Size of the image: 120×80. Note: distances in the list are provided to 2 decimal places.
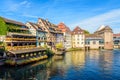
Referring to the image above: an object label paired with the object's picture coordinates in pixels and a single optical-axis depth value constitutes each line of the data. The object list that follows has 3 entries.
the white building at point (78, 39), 85.77
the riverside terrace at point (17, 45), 32.56
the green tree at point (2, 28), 37.62
